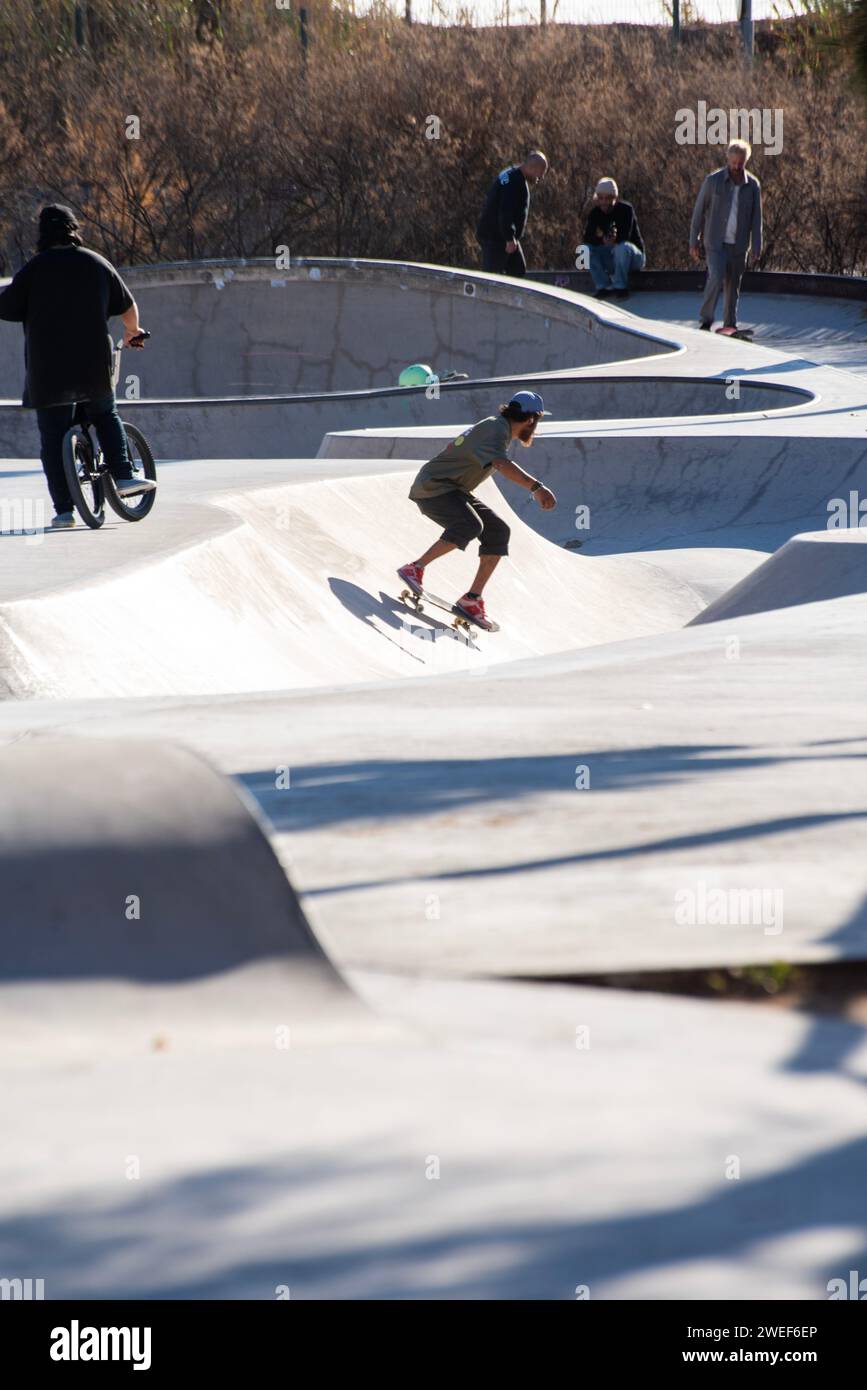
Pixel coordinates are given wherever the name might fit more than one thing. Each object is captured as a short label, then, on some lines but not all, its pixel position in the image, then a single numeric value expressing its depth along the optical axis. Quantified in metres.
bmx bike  16.86
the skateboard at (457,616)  19.48
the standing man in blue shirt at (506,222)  40.78
